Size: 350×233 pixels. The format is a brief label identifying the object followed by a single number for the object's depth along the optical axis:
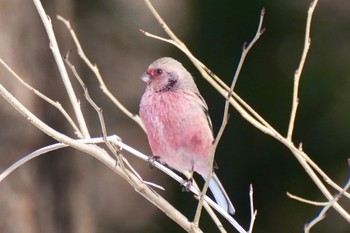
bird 10.25
